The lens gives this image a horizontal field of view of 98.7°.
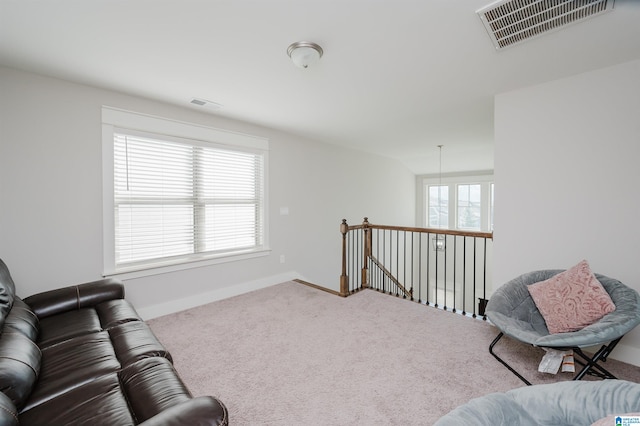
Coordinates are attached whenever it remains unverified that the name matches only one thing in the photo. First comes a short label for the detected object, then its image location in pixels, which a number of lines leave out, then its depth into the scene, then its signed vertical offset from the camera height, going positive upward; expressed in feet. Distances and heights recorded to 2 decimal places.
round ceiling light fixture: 6.12 +3.58
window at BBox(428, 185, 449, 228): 24.98 +0.30
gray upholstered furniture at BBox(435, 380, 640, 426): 3.54 -2.64
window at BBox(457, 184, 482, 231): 23.21 +0.20
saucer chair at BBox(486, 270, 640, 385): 5.41 -2.53
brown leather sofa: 3.56 -2.68
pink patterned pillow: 6.09 -2.12
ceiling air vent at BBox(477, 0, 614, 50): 4.89 +3.66
